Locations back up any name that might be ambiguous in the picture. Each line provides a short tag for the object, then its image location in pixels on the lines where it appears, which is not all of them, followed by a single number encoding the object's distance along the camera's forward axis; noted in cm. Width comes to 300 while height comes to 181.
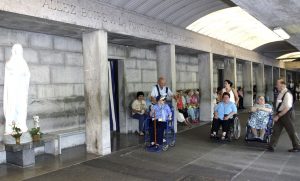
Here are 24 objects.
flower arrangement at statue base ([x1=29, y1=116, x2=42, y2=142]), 632
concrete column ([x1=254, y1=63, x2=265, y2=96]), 1964
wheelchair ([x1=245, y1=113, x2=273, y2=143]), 754
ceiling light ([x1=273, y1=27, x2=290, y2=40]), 861
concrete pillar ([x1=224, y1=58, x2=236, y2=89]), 1461
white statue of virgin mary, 602
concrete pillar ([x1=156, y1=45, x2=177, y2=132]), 941
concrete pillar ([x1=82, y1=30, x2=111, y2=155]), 681
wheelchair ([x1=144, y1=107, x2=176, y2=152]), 732
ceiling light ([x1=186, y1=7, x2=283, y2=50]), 1062
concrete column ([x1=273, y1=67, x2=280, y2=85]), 2465
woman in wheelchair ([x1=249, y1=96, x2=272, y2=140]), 755
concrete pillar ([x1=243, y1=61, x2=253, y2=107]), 1738
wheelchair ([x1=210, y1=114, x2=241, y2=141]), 821
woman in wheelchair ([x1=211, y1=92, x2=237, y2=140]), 813
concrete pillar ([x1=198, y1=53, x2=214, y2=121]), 1204
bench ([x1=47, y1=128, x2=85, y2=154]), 750
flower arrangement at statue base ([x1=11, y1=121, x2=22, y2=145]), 582
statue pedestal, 580
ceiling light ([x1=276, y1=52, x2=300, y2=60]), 2255
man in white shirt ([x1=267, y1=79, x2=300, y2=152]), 689
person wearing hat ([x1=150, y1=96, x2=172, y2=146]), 723
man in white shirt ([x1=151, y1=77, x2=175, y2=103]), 798
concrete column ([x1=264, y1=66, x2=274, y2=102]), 2275
